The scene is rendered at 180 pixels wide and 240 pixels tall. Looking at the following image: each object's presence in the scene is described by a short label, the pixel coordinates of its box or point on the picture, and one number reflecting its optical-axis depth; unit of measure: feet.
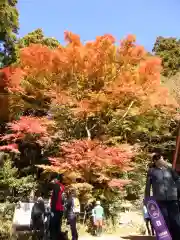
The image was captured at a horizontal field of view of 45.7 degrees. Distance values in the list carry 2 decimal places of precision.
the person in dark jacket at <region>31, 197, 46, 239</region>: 15.84
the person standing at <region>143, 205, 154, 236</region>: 19.72
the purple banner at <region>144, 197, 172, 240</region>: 8.19
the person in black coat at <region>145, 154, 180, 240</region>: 8.34
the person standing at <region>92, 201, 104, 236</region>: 23.09
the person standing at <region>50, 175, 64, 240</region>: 13.34
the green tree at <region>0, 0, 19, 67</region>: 26.15
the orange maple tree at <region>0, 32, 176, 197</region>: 32.14
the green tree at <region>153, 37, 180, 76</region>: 58.41
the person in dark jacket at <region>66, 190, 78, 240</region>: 14.89
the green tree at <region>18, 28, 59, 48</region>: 47.68
